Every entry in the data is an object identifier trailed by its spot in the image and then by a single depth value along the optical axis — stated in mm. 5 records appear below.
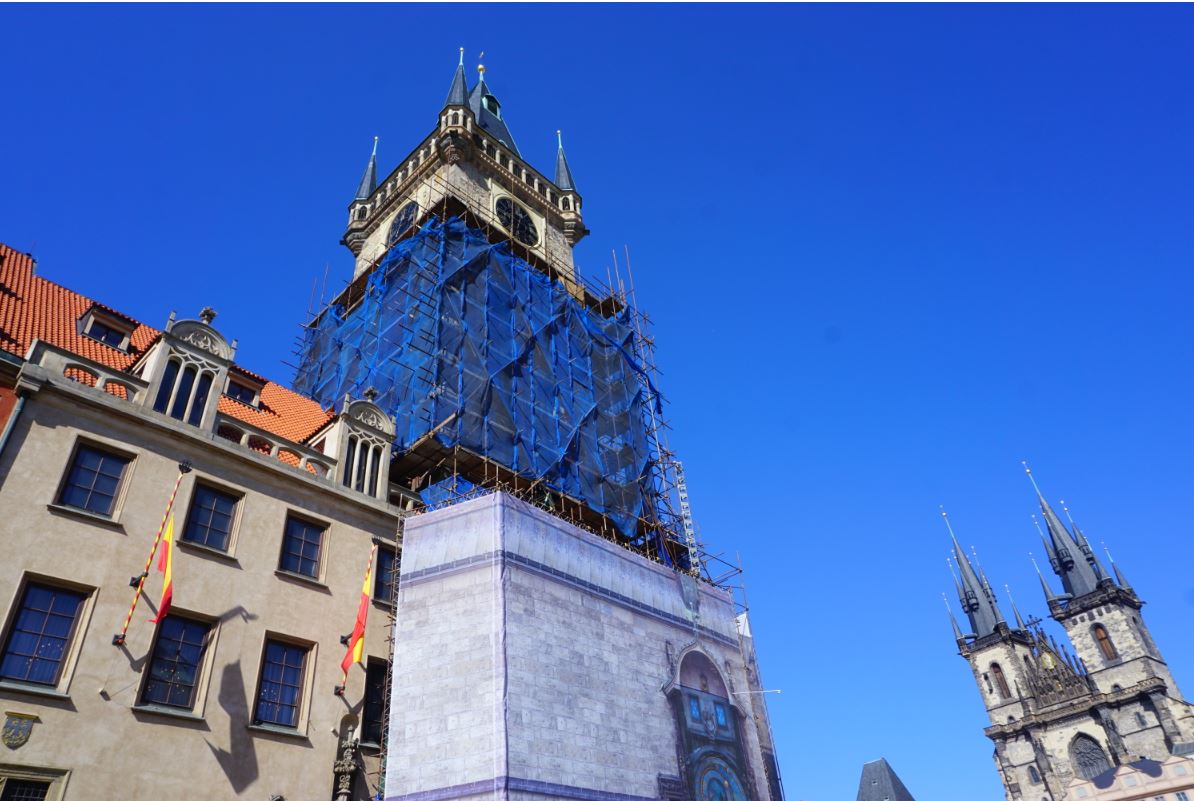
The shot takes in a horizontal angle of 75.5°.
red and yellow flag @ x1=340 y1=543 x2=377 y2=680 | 20672
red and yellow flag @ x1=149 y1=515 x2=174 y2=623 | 17703
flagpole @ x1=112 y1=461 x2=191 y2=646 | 17094
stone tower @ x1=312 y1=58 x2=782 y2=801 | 20438
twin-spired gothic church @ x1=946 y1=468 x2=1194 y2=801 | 79375
